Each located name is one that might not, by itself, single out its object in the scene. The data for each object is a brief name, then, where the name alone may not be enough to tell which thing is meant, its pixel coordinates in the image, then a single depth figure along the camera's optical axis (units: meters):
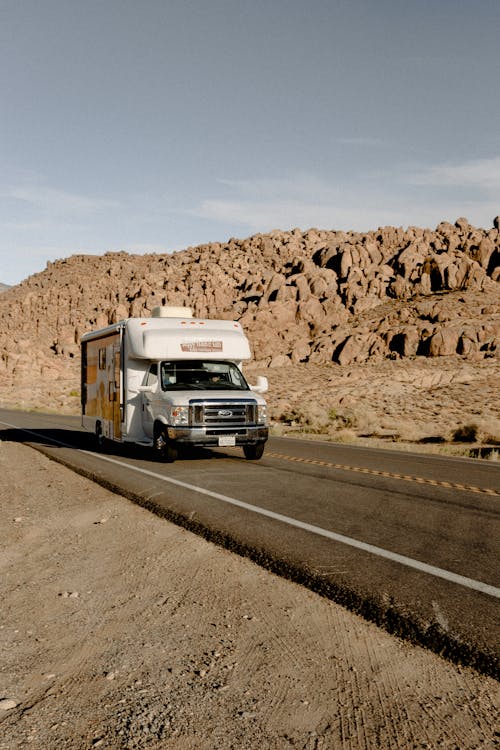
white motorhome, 13.27
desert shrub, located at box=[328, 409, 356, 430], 30.97
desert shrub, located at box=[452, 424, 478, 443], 24.58
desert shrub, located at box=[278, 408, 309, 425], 33.08
